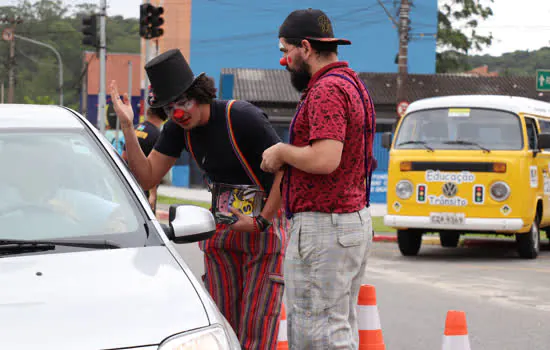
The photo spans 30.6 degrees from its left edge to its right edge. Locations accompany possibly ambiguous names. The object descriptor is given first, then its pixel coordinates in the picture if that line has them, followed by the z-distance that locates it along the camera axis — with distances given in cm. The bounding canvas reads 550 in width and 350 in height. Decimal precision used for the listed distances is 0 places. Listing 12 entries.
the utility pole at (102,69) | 3441
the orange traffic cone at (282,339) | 598
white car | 322
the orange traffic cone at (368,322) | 574
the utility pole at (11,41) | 6788
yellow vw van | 1323
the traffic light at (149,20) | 2336
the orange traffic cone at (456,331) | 522
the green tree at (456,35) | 5572
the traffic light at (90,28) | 2697
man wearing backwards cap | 430
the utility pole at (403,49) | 2665
